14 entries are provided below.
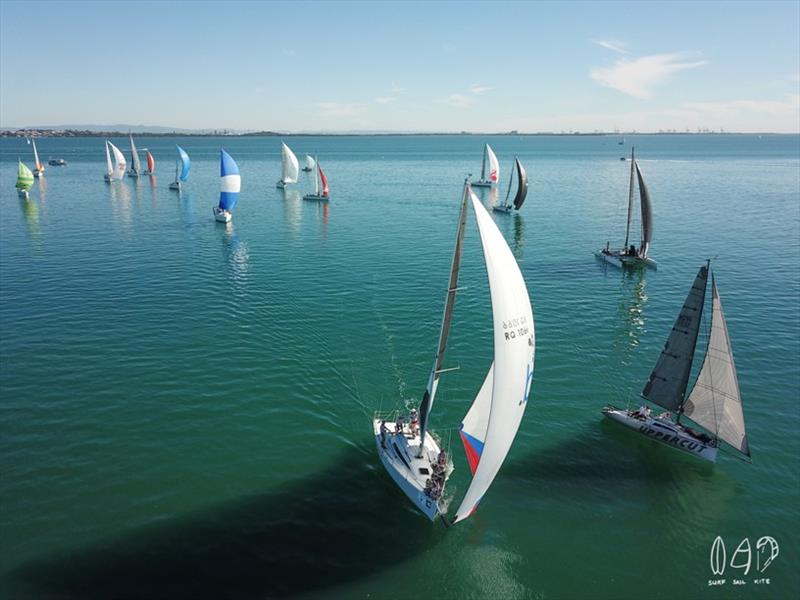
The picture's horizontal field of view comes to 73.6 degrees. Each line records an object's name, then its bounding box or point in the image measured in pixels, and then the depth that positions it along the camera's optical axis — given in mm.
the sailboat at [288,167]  130375
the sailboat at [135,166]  147375
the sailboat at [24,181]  110688
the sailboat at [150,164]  147562
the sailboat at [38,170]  145000
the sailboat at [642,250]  65750
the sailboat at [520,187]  98750
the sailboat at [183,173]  124000
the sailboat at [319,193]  109644
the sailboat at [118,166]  139000
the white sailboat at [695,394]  29469
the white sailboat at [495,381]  21406
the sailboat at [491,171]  131875
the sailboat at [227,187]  87062
